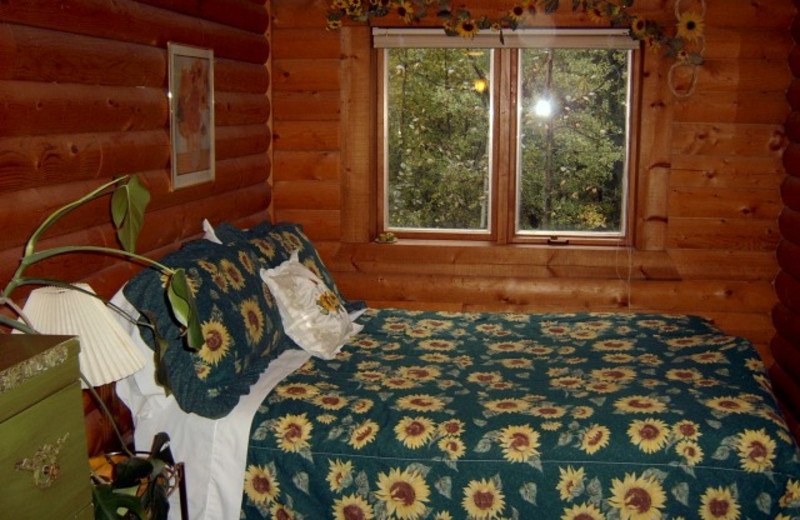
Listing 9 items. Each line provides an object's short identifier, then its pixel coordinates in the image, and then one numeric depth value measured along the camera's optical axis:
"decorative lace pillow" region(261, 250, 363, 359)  3.34
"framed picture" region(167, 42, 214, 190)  3.34
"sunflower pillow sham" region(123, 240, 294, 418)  2.75
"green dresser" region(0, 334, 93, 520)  1.40
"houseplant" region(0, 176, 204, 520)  1.86
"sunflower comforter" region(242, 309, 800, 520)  2.57
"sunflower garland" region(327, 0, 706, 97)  4.23
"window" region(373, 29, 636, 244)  4.52
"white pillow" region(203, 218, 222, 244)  3.46
